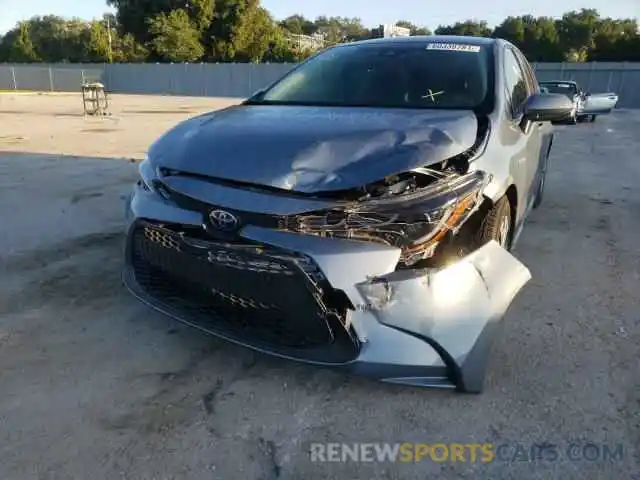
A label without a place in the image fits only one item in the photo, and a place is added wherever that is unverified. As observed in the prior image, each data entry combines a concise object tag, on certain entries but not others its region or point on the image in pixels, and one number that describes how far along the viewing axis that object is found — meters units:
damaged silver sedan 2.18
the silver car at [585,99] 13.27
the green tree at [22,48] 60.79
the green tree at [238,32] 47.00
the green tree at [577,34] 50.81
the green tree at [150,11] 46.16
